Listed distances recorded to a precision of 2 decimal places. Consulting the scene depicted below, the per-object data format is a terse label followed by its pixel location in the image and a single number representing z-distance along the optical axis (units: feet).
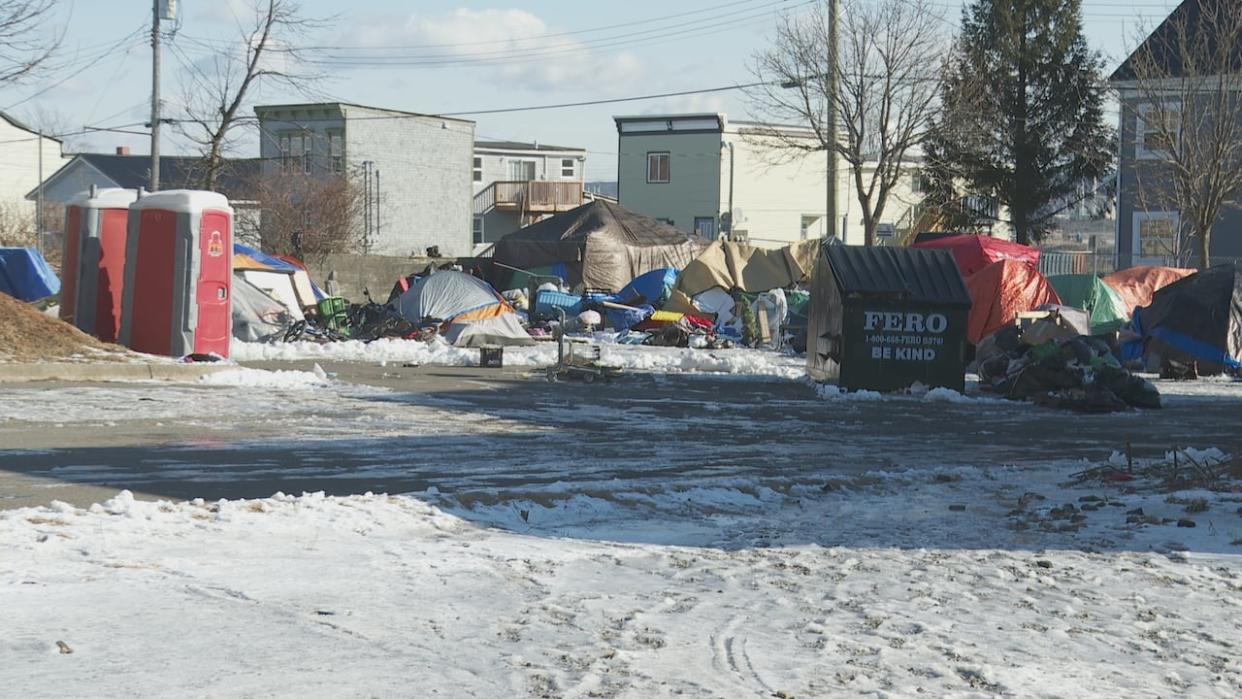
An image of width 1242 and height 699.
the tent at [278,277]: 95.09
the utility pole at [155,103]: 102.96
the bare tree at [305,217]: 132.46
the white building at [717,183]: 208.44
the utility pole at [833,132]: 106.63
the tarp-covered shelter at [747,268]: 112.47
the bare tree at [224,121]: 120.78
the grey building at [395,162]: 185.88
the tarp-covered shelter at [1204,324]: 77.66
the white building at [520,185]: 212.64
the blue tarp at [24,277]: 90.84
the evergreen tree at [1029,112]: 131.44
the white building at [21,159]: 221.05
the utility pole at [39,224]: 136.20
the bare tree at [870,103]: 118.93
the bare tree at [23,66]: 67.51
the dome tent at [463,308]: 93.56
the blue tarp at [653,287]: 114.73
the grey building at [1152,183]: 116.06
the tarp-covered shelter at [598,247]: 129.29
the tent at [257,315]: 86.17
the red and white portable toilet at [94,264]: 69.15
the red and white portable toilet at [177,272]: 64.64
